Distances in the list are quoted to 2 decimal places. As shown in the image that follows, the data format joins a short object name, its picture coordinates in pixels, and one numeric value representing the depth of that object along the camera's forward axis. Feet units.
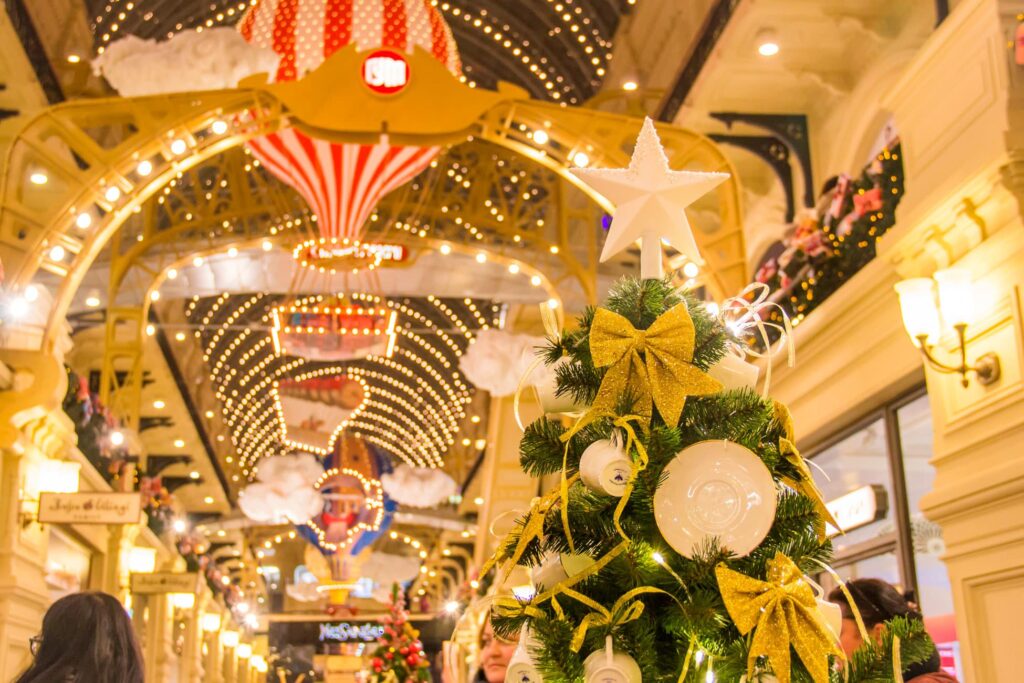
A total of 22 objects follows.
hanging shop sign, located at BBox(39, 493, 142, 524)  31.71
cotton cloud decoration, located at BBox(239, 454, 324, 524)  69.77
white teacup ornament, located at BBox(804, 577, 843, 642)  7.34
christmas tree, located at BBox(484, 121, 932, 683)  6.80
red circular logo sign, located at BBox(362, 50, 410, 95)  26.53
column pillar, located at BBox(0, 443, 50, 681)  29.78
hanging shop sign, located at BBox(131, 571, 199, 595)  49.03
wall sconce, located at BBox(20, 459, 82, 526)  32.17
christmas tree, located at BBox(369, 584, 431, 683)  34.76
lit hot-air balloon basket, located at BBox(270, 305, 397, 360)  42.39
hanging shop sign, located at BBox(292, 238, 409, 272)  33.68
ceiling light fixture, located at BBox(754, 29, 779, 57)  27.76
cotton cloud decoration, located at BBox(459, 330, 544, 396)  50.55
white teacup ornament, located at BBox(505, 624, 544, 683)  7.36
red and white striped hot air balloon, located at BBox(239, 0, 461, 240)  28.43
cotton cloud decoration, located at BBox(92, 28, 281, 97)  28.35
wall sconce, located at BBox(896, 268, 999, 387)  19.57
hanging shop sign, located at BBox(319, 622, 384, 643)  119.34
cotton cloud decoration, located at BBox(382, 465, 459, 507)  74.49
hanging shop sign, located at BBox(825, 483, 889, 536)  26.45
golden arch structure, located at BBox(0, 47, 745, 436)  24.38
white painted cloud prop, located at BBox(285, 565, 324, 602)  127.85
